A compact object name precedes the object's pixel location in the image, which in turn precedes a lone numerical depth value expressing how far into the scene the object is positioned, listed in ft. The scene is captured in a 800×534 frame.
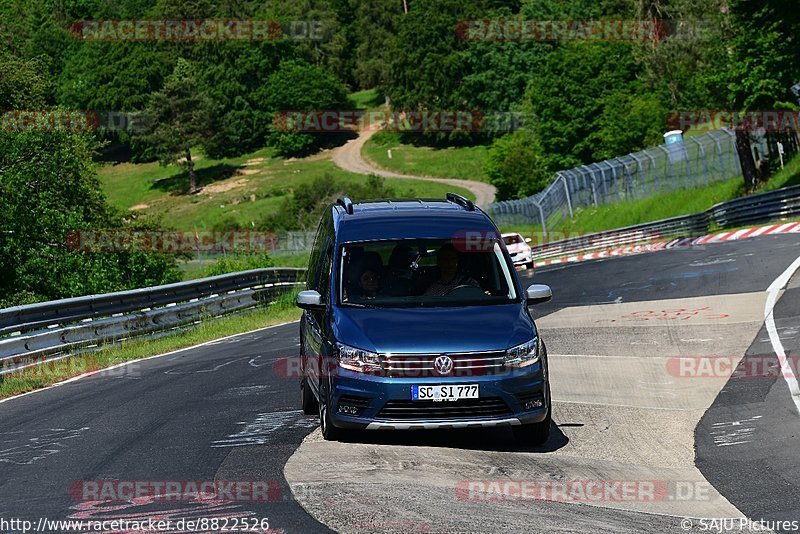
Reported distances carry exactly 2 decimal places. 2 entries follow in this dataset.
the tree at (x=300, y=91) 443.04
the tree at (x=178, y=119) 405.80
